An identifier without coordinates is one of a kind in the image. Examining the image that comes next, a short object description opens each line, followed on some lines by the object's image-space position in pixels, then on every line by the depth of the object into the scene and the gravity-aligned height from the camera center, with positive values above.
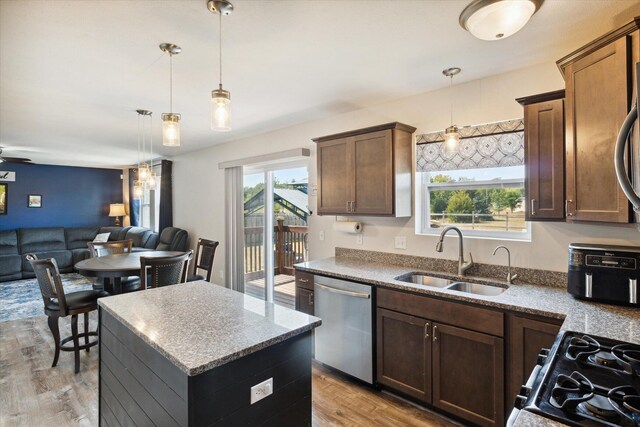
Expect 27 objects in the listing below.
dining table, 3.11 -0.49
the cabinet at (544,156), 2.04 +0.36
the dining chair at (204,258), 4.03 -0.53
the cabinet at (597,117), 1.59 +0.49
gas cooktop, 0.87 -0.53
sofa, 6.03 -0.52
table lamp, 7.93 +0.15
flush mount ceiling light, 1.55 +0.96
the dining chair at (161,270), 2.93 -0.50
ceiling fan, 6.36 +1.15
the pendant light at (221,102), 1.63 +0.57
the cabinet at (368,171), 2.80 +0.39
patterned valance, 2.48 +0.52
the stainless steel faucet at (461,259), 2.56 -0.36
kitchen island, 1.19 -0.59
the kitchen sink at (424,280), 2.68 -0.55
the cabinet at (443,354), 1.98 -0.93
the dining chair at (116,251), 3.67 -0.46
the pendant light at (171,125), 2.01 +0.55
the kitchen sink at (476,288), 2.40 -0.56
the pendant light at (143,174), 3.60 +0.49
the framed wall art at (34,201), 7.21 +0.36
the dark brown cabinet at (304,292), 2.97 -0.70
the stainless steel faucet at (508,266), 2.37 -0.39
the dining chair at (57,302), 2.82 -0.76
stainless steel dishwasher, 2.58 -0.92
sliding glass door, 4.37 -0.20
